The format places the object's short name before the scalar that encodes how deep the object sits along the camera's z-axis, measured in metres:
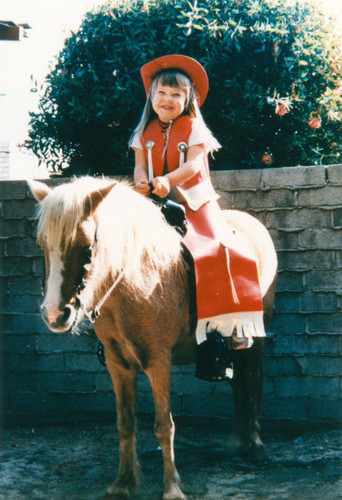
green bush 4.27
